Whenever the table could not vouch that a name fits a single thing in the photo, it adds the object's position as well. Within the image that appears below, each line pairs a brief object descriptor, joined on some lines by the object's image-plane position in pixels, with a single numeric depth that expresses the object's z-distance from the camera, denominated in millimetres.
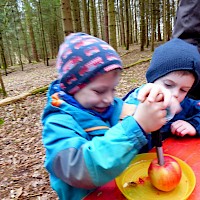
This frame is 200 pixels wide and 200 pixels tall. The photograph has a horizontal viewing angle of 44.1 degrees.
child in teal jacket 773
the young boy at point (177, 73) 1274
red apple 894
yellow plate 917
